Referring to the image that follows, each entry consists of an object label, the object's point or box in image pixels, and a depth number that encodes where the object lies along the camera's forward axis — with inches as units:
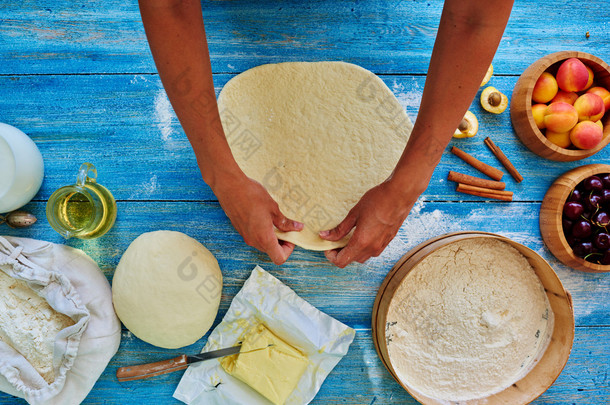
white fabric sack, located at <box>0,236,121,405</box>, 39.0
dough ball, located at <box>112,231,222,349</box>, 39.4
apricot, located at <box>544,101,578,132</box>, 41.7
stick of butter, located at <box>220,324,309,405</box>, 41.4
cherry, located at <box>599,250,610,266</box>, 42.7
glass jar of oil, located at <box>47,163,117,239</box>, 41.0
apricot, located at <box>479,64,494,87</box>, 44.9
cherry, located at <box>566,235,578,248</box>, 43.8
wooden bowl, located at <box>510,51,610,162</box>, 42.9
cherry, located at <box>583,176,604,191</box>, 43.0
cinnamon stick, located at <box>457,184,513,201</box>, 44.7
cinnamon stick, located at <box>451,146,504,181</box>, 44.9
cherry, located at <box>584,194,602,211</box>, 42.8
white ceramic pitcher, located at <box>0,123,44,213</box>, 39.4
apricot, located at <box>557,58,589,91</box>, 42.2
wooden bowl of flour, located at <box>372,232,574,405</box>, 40.2
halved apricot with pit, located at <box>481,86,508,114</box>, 44.7
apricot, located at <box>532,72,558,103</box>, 43.6
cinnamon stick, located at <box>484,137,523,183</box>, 45.3
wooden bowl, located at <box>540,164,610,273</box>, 43.3
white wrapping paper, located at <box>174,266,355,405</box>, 42.9
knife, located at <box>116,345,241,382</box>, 42.6
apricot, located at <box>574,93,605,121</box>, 42.2
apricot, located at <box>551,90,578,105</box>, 43.9
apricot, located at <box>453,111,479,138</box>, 44.1
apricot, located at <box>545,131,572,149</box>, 43.8
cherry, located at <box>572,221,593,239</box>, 42.7
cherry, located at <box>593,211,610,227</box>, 42.2
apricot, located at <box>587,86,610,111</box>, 43.8
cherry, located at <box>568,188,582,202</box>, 44.1
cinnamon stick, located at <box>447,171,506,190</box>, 44.8
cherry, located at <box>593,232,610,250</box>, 42.4
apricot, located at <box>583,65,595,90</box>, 44.0
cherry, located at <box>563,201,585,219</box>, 43.2
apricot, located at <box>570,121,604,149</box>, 41.9
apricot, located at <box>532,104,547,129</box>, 43.9
